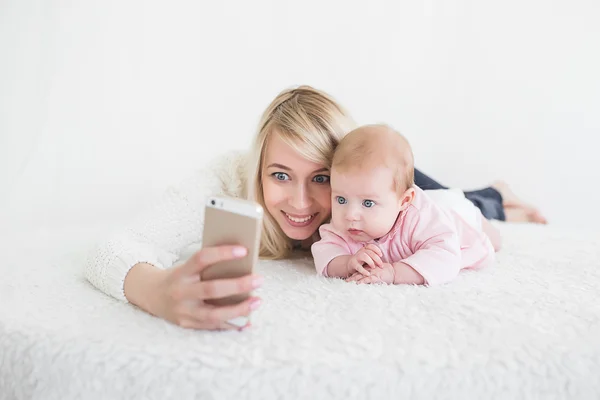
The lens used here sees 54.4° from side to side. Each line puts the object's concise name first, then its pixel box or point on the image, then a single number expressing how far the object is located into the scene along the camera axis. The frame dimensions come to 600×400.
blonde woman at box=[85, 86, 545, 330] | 1.08
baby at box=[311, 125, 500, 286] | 1.10
